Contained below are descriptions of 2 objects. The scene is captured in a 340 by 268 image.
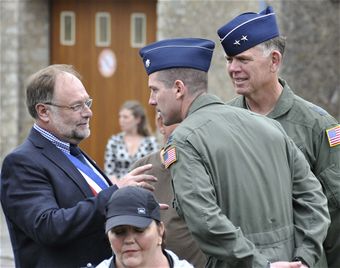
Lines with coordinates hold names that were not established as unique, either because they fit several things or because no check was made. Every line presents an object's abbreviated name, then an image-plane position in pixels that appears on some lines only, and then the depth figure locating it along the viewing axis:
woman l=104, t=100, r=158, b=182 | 13.38
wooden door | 17.64
